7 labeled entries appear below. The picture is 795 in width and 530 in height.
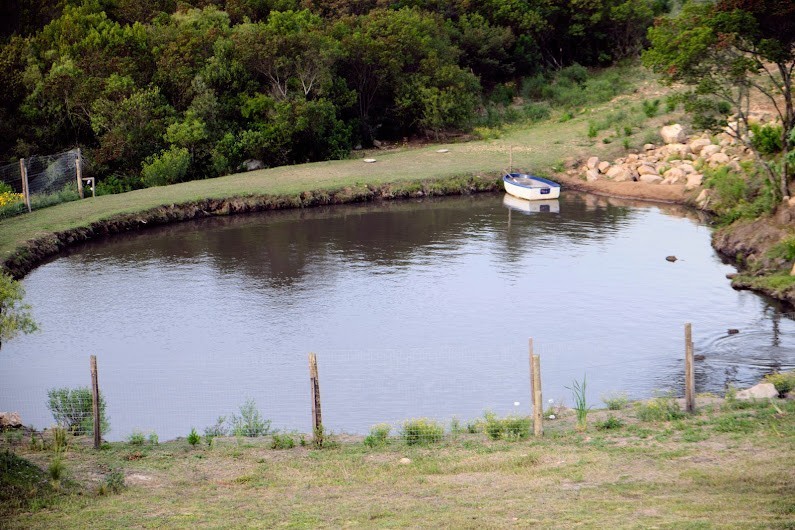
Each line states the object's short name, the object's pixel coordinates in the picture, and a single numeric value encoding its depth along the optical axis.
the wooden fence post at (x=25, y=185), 46.03
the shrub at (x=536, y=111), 67.81
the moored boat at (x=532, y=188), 50.47
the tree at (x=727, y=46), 37.06
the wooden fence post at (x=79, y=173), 49.91
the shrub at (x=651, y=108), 58.59
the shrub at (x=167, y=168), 53.53
